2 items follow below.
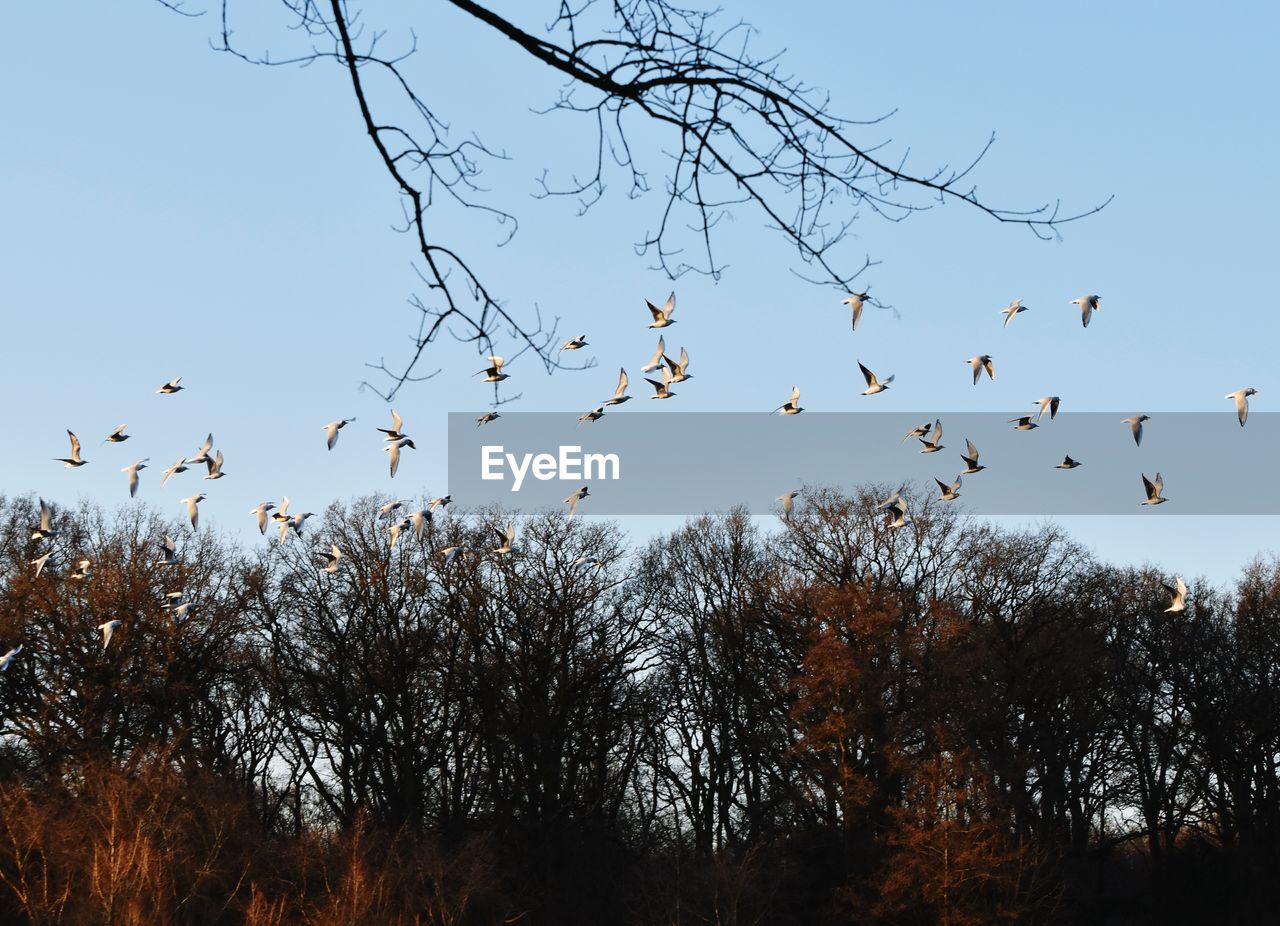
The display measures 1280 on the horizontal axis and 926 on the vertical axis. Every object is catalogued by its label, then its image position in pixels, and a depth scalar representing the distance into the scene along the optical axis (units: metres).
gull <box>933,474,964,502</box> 31.12
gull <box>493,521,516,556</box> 36.70
